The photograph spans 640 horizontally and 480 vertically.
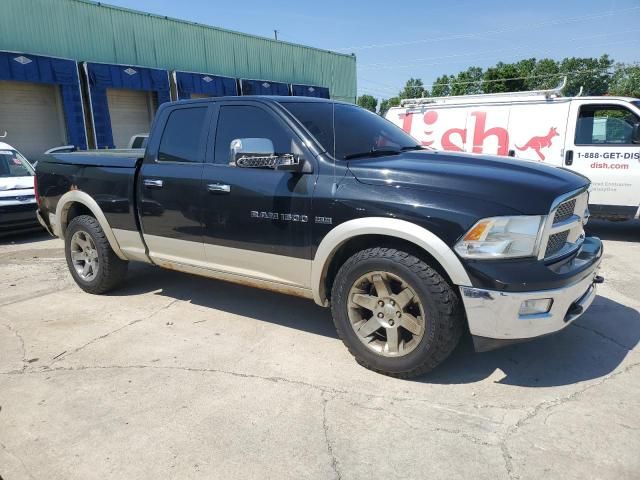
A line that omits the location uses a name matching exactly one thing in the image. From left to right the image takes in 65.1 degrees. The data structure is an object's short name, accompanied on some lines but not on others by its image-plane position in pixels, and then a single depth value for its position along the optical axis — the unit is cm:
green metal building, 1742
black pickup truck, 299
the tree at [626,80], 4814
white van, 734
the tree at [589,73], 6525
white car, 845
